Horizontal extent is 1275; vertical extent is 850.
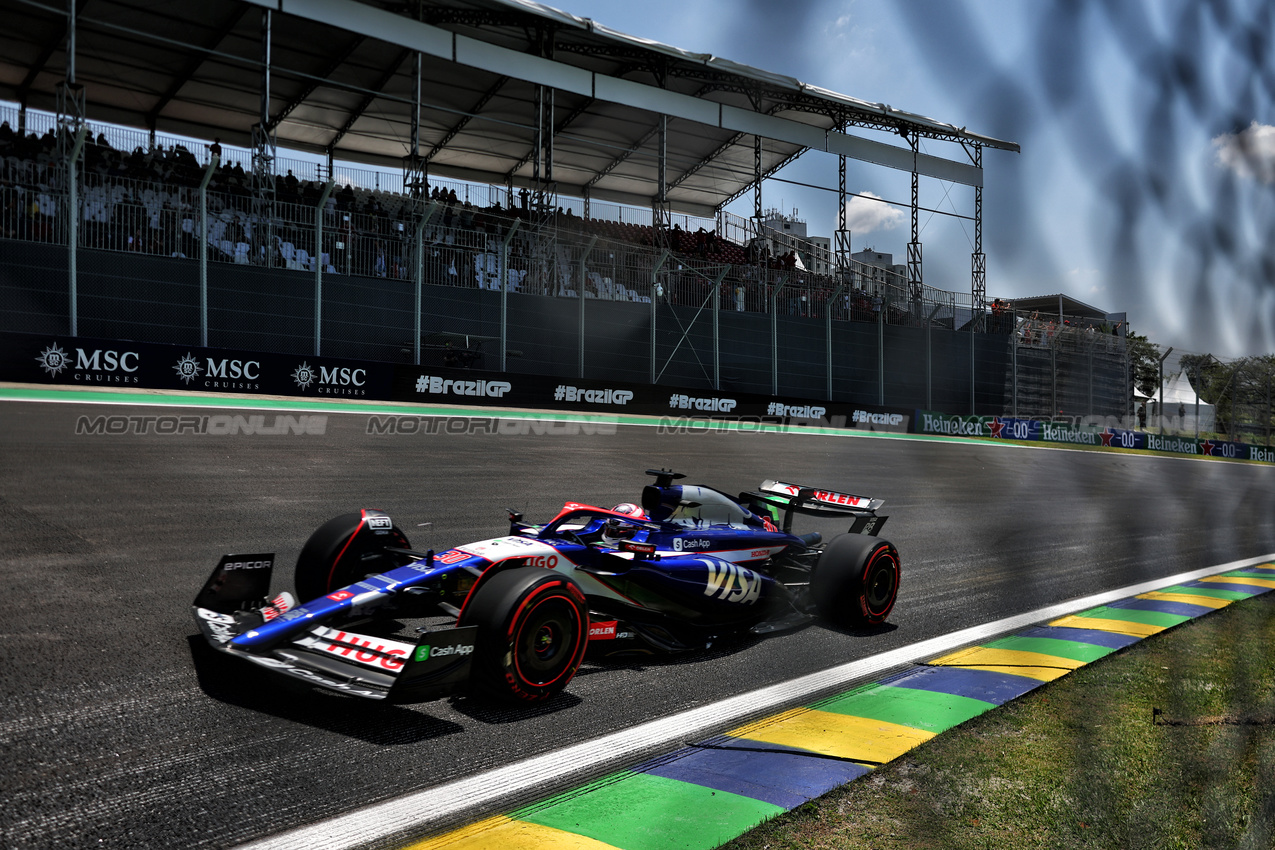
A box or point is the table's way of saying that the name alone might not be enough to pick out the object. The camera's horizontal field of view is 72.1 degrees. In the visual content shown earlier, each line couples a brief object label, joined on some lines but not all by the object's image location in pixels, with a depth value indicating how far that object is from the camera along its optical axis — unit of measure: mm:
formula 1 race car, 3830
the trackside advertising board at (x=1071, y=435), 26000
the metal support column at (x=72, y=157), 14344
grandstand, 15844
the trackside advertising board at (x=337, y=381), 13523
